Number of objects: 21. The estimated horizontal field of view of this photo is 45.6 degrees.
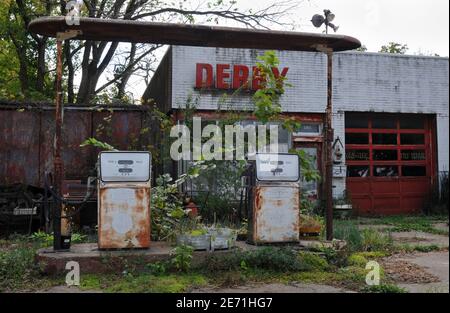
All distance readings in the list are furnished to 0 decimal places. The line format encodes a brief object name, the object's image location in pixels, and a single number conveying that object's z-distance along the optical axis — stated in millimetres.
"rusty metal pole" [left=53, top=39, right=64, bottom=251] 7180
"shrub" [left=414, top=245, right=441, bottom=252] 9188
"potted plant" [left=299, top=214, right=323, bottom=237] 8648
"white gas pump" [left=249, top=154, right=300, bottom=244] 7641
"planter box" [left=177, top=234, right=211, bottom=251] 7218
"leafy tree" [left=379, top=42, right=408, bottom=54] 36469
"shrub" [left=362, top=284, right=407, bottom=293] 5957
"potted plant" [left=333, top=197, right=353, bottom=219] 14625
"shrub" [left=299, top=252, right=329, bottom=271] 7164
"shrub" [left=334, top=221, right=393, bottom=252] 8750
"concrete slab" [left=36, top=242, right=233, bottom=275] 6789
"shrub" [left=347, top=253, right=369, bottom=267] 7512
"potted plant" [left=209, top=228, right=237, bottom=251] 7250
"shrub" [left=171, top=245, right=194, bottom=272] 6812
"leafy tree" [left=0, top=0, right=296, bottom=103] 18719
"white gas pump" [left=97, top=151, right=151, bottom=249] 7066
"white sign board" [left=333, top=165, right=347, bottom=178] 15352
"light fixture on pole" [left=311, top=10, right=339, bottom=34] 13445
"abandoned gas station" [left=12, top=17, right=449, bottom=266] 14422
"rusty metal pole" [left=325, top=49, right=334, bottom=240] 8234
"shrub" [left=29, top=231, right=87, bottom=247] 8770
